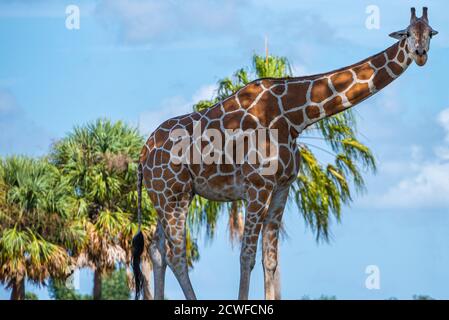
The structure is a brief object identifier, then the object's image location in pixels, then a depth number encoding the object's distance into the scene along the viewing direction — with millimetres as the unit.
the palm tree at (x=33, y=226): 28859
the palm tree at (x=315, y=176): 28359
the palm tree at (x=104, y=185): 31938
